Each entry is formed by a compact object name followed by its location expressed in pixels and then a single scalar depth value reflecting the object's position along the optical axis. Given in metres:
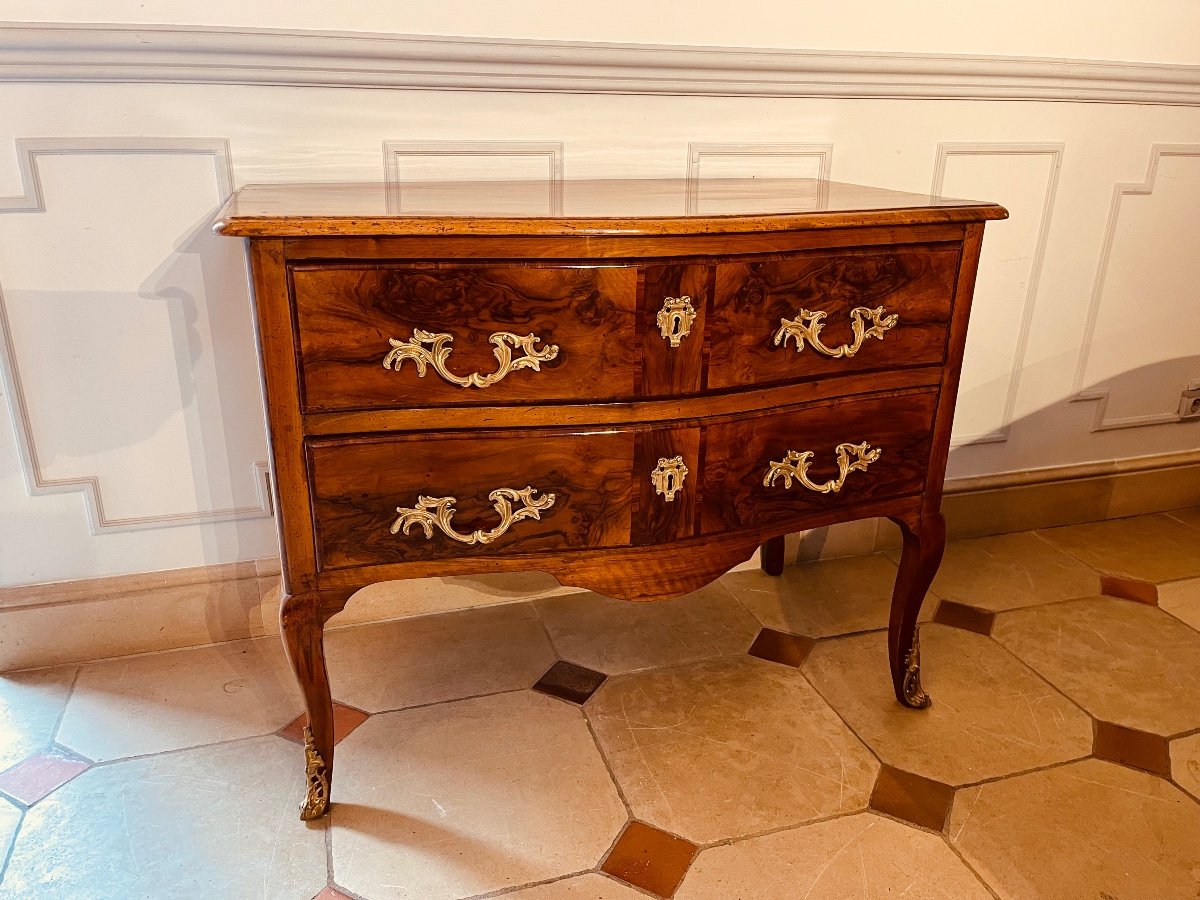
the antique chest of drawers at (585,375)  1.07
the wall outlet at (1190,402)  2.34
